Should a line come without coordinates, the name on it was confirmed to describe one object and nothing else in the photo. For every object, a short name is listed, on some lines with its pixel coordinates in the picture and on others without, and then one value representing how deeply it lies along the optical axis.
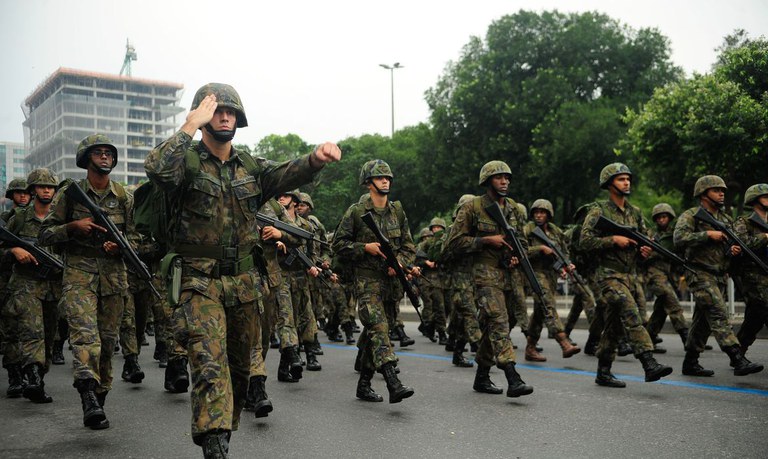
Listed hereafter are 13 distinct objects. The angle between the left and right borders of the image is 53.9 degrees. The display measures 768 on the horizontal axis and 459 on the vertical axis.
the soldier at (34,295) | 7.28
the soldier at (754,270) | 8.43
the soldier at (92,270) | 6.14
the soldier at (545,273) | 9.85
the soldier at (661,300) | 10.26
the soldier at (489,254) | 7.26
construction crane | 136.62
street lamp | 42.78
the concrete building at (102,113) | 89.31
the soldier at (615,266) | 7.46
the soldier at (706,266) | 8.20
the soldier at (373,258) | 7.10
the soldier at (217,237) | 4.18
